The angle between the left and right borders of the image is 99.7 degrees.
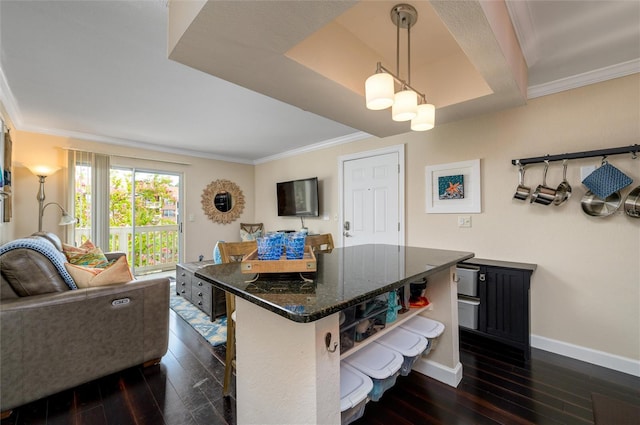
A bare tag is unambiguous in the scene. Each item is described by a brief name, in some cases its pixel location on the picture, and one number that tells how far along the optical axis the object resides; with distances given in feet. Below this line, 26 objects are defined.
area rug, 8.28
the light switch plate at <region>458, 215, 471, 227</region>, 9.05
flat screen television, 14.34
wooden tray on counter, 3.83
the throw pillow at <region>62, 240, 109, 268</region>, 7.99
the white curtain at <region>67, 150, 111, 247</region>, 12.76
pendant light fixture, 4.44
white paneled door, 11.04
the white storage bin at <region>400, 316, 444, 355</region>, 5.43
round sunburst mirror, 17.12
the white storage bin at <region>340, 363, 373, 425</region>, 3.59
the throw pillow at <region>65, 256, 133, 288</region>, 6.18
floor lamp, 11.23
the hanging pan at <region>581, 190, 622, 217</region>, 6.67
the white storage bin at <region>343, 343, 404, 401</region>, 4.13
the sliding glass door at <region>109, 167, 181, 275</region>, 14.83
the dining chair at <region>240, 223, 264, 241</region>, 17.71
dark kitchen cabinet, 7.17
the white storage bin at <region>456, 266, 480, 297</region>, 7.89
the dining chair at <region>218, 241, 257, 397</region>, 5.40
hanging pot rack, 6.43
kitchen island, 3.08
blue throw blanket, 5.57
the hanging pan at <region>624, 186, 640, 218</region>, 6.39
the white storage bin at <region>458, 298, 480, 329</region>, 7.84
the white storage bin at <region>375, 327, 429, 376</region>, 4.76
